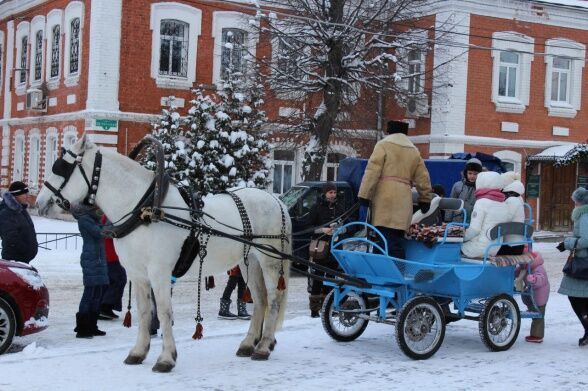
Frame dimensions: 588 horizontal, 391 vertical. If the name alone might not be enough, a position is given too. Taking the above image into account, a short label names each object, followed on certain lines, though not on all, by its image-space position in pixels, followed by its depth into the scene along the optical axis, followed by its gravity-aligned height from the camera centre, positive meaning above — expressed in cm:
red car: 877 -147
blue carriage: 881 -118
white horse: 795 -64
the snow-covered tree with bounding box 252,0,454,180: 2250 +334
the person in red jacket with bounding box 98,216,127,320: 1122 -157
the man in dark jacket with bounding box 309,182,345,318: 1162 -63
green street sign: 2556 +135
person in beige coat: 895 -6
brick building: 2584 +325
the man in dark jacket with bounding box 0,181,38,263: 1010 -76
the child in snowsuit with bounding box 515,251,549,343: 994 -127
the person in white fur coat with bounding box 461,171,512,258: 941 -36
